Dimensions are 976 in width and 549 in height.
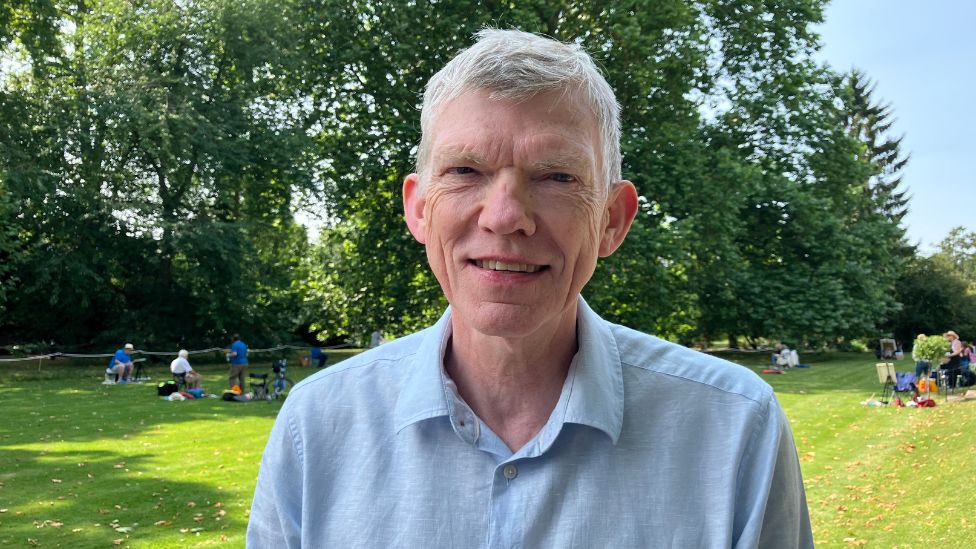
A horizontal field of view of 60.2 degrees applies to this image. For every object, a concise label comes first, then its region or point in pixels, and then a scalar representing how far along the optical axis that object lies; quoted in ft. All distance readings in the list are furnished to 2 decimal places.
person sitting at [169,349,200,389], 68.85
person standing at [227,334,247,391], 68.69
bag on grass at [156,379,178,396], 67.56
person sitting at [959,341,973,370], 71.96
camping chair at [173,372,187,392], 70.17
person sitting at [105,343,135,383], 79.15
